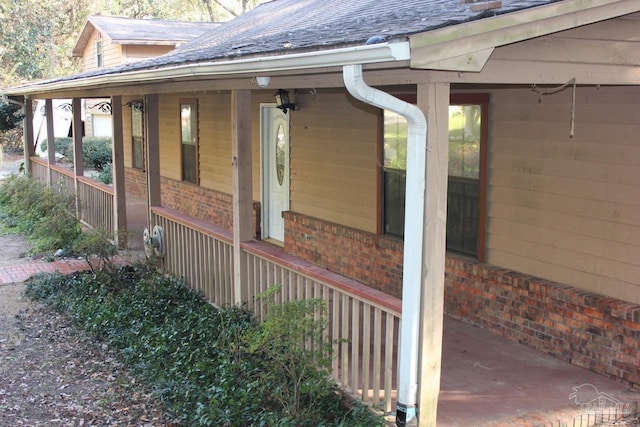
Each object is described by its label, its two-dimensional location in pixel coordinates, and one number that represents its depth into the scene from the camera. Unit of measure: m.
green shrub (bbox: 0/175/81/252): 11.21
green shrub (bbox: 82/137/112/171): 22.94
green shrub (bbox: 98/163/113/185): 19.72
